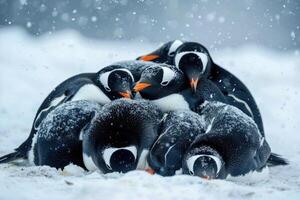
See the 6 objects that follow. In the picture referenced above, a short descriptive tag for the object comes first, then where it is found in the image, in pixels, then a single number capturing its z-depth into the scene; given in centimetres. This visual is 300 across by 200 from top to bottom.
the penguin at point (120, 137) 585
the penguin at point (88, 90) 700
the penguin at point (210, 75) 714
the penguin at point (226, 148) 555
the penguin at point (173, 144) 596
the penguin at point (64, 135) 632
